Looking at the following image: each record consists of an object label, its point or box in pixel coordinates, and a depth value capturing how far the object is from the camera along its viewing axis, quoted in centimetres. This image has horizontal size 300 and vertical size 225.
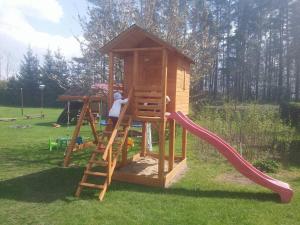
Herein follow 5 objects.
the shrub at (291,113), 1055
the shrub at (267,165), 650
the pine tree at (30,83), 3059
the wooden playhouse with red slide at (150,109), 495
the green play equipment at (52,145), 837
